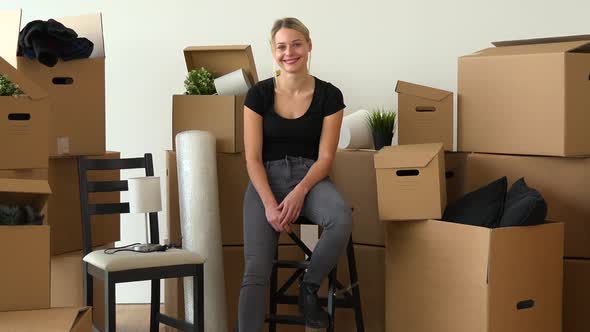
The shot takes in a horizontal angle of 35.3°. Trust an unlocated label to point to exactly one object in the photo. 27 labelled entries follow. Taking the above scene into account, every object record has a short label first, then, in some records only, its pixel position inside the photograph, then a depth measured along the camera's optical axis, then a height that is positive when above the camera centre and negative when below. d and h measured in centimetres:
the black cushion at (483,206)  306 -23
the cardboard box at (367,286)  359 -57
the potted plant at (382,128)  367 +4
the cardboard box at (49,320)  216 -43
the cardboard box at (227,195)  365 -22
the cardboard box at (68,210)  355 -26
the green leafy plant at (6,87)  315 +19
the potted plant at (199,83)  368 +23
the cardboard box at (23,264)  235 -31
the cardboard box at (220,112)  361 +11
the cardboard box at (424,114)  359 +9
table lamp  321 -19
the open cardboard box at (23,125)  306 +6
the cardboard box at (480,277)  290 -45
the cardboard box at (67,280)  361 -54
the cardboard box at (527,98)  322 +14
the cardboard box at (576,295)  333 -57
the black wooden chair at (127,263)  297 -40
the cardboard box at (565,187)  329 -18
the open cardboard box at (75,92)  348 +19
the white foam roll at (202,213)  346 -27
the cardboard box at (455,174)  360 -14
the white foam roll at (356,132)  367 +3
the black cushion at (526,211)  293 -24
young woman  303 -10
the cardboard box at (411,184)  314 -16
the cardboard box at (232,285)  367 -57
